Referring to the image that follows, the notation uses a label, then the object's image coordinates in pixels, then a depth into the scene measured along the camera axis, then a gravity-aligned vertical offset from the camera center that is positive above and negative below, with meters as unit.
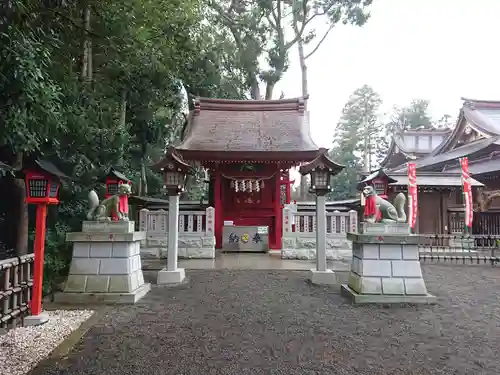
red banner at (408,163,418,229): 13.57 +0.99
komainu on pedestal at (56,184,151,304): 5.90 -0.90
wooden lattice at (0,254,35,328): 4.42 -1.05
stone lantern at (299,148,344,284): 7.59 +0.49
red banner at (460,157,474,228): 13.12 +0.90
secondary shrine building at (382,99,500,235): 15.66 +1.85
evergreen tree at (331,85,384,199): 34.16 +8.84
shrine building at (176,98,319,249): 11.94 +1.89
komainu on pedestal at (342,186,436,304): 5.90 -0.89
